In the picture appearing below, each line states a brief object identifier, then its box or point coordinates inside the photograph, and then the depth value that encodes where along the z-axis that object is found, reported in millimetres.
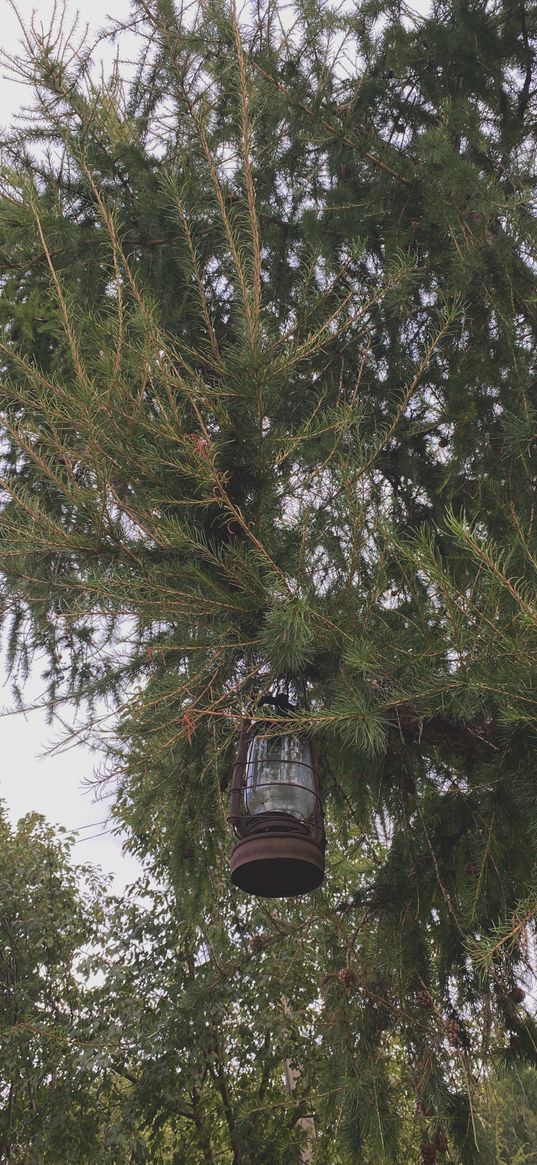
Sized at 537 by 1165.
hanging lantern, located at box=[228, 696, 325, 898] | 2000
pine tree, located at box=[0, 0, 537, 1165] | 2010
